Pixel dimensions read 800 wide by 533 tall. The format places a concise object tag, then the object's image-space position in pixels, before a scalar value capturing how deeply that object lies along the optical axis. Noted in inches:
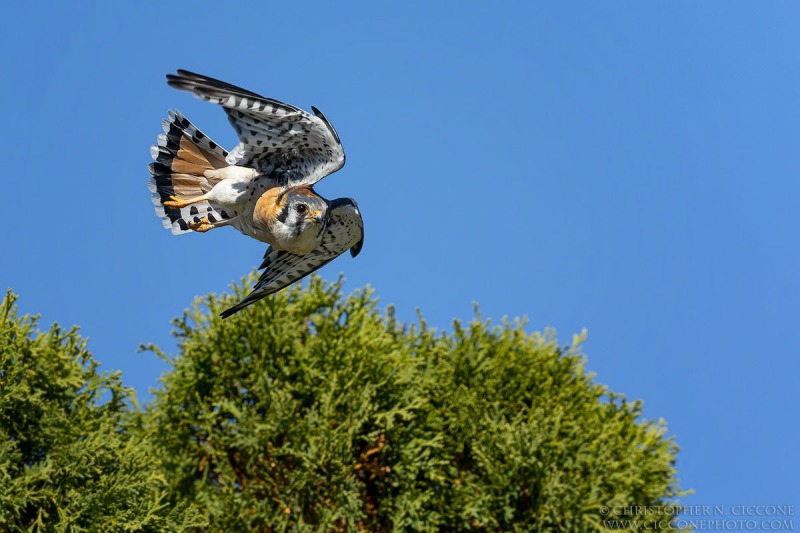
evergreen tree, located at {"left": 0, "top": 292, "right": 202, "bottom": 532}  696.4
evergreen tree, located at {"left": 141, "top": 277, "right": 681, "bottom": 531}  780.0
